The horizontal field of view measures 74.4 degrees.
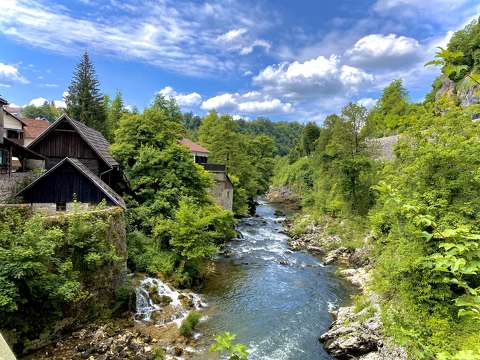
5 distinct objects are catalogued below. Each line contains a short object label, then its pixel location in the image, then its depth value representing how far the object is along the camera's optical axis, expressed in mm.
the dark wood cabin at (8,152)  17969
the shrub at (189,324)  14442
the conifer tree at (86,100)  45719
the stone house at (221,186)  35531
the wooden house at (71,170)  17219
